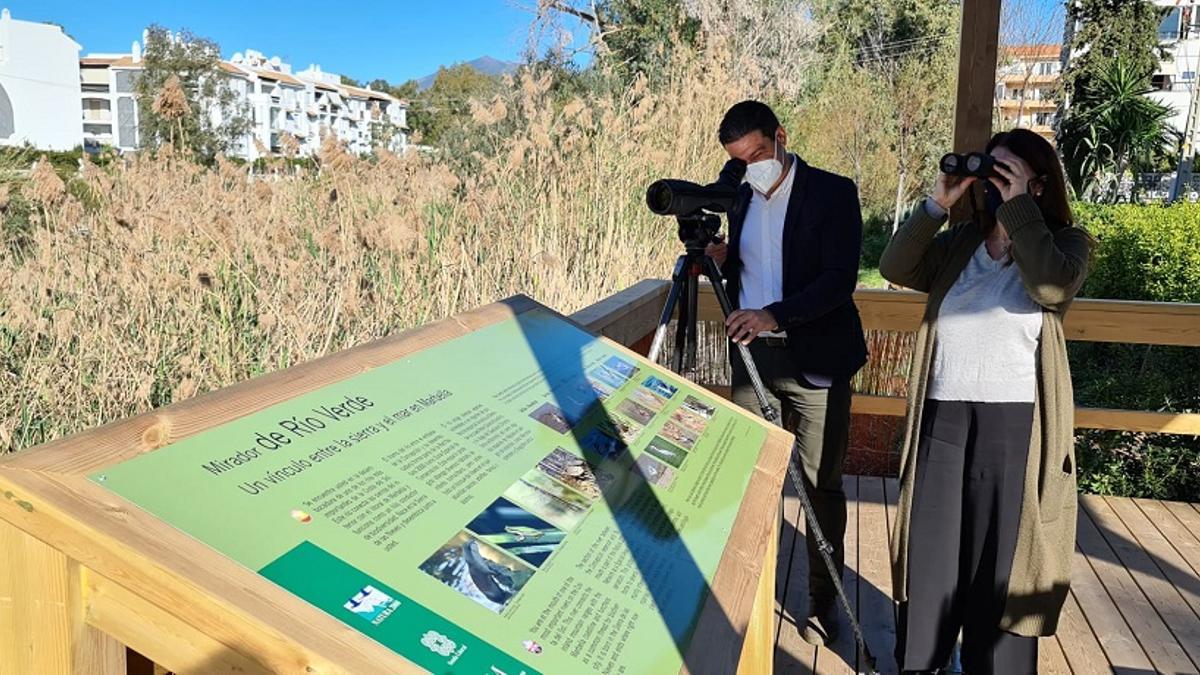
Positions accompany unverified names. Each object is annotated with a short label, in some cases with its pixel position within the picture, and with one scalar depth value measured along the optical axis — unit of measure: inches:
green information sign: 35.7
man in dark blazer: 98.3
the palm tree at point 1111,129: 767.1
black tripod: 87.8
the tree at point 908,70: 669.3
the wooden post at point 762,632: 67.7
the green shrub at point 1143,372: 163.8
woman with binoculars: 84.1
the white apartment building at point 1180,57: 1238.3
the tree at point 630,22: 491.8
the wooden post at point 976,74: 130.1
